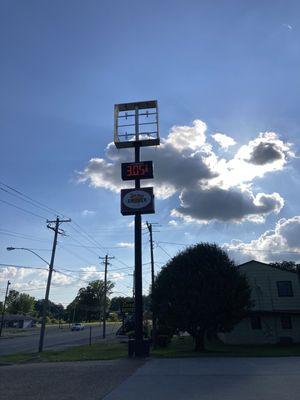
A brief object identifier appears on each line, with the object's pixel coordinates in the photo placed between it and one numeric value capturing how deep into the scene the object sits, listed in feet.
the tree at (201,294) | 82.53
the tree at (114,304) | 614.67
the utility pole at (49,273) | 110.20
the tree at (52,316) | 609.83
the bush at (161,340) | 106.63
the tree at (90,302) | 502.79
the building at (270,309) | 113.39
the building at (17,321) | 406.95
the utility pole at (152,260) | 107.31
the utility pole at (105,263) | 215.31
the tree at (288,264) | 319.16
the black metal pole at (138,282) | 79.05
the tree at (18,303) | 518.37
